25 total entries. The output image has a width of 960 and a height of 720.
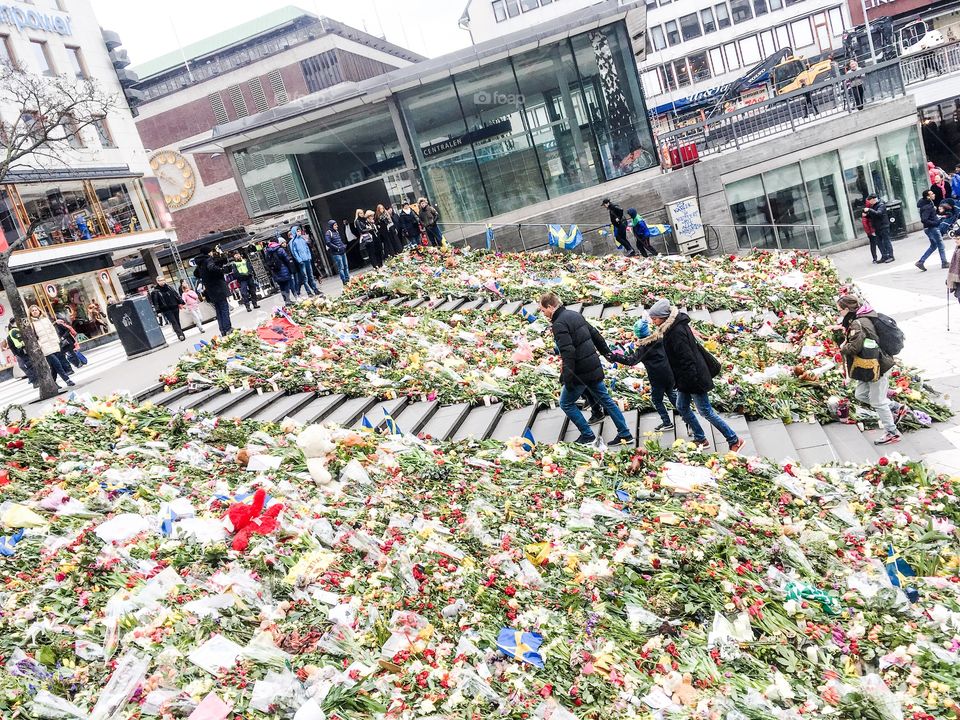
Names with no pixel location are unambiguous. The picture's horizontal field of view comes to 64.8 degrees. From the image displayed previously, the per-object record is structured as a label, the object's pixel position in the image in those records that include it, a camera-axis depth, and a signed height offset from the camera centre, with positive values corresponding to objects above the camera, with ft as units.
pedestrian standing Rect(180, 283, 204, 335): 60.54 -0.01
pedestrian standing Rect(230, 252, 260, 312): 62.44 +0.60
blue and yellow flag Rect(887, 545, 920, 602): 17.42 -10.94
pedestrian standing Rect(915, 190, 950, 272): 54.60 -9.81
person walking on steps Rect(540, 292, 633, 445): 27.63 -6.06
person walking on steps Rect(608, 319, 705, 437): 26.89 -6.69
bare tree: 48.93 +4.55
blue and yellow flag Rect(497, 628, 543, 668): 16.03 -8.92
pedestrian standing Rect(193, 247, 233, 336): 50.75 +0.72
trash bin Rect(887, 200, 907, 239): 73.78 -11.89
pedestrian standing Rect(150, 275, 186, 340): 59.67 +0.61
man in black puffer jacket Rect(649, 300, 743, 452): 26.43 -6.71
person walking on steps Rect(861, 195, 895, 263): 61.93 -9.35
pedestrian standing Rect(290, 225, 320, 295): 58.29 +1.06
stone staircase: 27.50 -8.21
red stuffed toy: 19.82 -6.01
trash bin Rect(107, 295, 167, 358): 56.49 -0.31
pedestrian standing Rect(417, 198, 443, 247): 66.08 +1.18
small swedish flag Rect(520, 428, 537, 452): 27.04 -8.12
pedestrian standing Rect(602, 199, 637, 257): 64.34 -3.91
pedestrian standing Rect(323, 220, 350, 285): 61.57 +0.90
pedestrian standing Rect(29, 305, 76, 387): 55.06 +0.33
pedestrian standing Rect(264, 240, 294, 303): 56.70 +0.90
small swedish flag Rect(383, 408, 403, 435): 29.50 -6.73
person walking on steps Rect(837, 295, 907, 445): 27.07 -8.37
